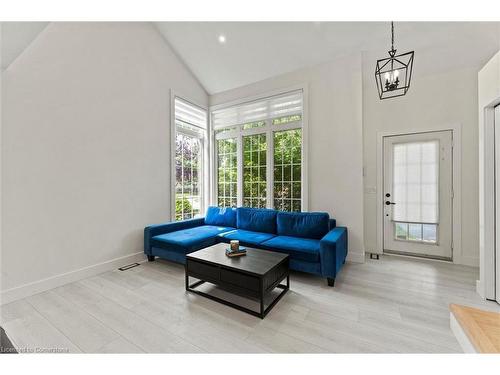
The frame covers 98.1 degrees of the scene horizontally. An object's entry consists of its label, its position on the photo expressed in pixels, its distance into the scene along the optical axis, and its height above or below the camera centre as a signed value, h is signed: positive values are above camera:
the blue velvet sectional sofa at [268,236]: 2.53 -0.75
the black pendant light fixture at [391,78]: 1.84 +0.90
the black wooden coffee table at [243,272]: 1.95 -0.85
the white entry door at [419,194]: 3.28 -0.17
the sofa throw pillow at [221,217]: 3.96 -0.59
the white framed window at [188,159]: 4.10 +0.54
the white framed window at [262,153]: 3.86 +0.62
